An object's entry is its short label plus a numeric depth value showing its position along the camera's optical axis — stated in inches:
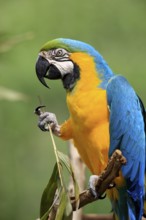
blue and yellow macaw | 158.0
